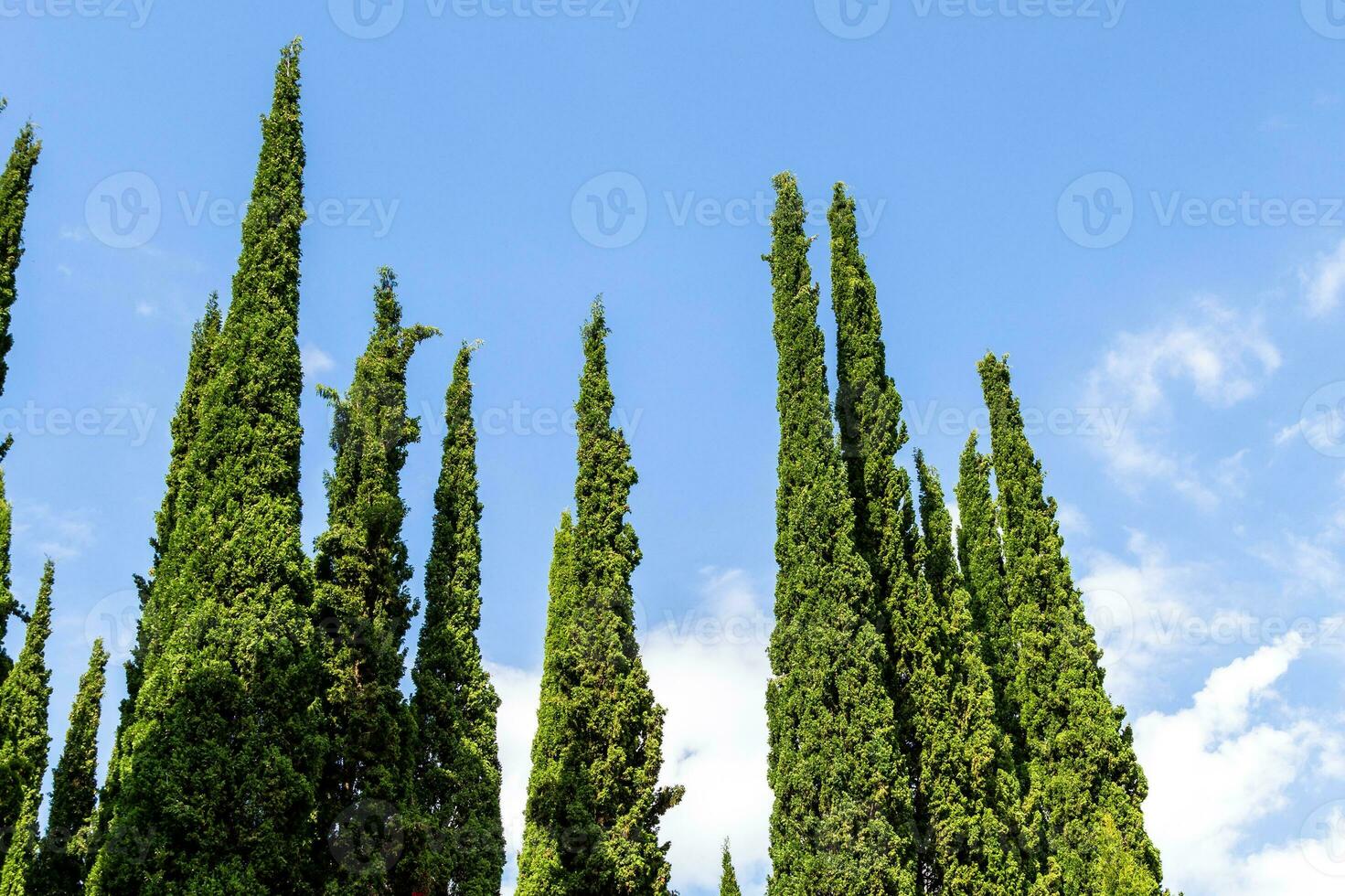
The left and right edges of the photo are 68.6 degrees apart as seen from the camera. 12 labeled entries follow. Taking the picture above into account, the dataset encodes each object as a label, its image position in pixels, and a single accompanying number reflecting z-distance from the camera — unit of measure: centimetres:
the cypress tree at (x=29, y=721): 1521
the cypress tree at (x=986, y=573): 2411
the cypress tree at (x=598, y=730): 1731
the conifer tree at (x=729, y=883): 3053
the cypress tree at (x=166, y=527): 1325
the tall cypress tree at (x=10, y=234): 1362
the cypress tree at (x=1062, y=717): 2075
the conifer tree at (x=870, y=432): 2061
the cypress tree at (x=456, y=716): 1742
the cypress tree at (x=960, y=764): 1811
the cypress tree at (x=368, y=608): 1598
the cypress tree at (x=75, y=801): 1712
